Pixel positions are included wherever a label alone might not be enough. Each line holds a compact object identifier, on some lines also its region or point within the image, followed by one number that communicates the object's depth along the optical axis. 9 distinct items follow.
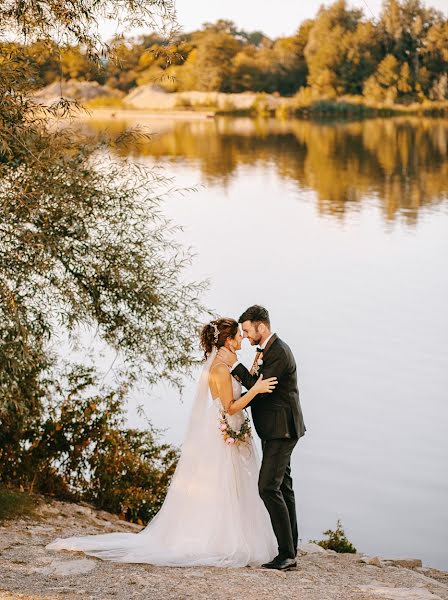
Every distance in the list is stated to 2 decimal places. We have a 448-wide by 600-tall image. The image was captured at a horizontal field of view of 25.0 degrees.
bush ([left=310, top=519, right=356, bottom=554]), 10.61
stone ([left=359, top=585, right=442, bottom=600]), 7.13
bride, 7.39
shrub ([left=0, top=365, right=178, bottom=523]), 10.70
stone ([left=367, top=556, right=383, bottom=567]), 9.05
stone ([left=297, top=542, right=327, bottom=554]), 9.46
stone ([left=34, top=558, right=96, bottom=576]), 7.08
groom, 6.97
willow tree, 9.54
